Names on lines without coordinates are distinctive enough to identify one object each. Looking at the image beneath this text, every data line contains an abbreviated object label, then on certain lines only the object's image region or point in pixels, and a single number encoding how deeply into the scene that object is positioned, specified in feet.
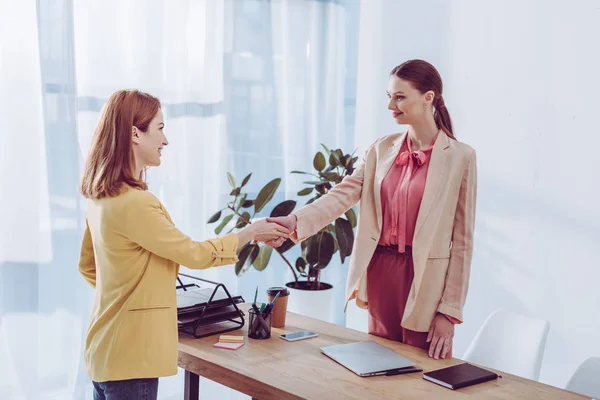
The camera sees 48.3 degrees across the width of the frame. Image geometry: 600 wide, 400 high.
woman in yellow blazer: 5.76
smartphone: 6.81
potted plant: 10.43
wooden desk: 5.52
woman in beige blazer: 6.91
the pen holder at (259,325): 6.76
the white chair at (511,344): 7.85
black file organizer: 6.87
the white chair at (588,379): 7.42
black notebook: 5.73
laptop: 5.94
